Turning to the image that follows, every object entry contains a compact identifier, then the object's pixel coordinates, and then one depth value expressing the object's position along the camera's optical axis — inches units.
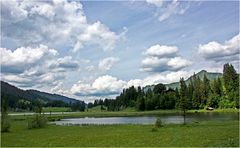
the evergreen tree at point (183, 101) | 2400.5
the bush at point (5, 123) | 1768.2
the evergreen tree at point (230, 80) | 4969.6
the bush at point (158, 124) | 1762.6
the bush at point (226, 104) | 4856.1
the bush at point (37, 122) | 2050.6
